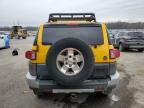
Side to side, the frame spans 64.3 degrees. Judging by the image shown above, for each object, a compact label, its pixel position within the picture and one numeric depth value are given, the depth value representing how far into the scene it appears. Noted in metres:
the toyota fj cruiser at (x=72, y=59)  2.17
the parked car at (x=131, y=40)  7.83
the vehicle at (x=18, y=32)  21.03
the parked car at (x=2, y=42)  9.28
